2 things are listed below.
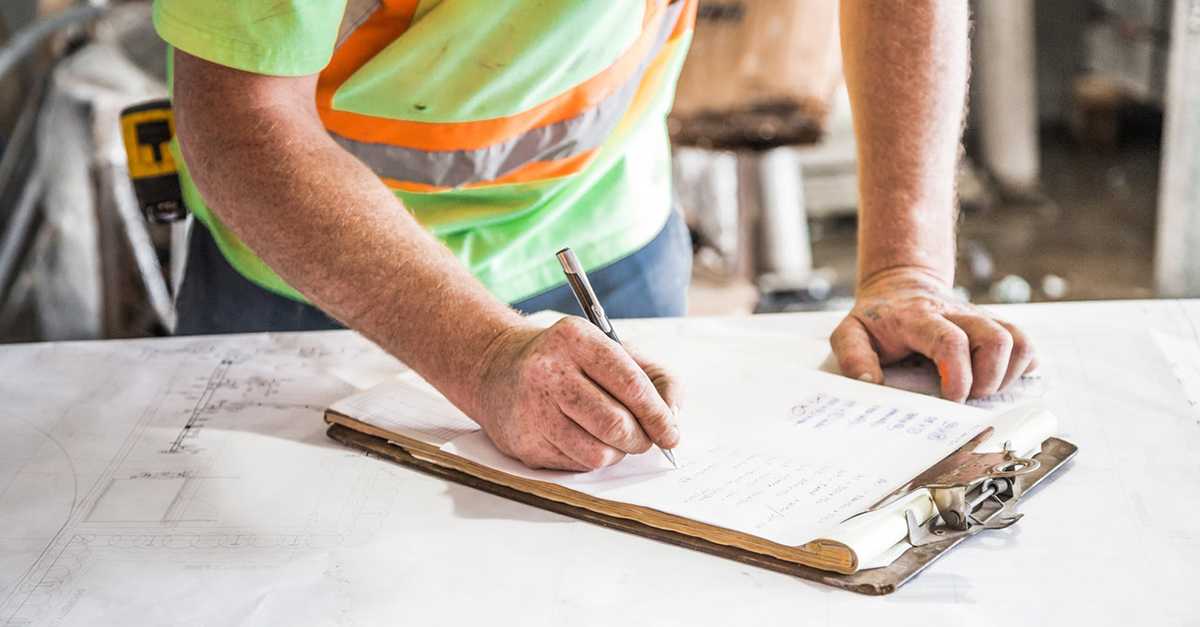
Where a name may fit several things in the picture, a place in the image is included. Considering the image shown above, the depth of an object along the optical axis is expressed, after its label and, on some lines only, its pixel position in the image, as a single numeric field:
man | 0.87
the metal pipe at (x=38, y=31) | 2.04
